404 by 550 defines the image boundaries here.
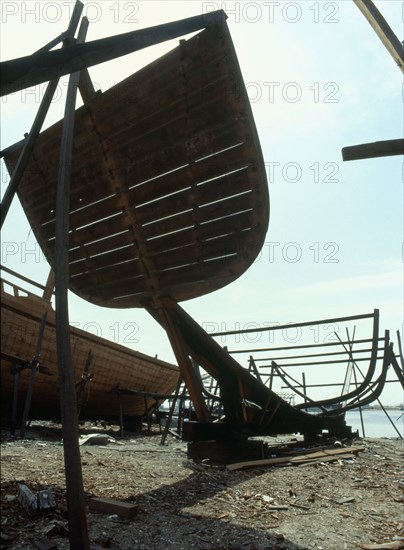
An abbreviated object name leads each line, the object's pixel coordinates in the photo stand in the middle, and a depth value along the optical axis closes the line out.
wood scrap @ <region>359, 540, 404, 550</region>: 2.64
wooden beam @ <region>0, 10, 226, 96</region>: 1.51
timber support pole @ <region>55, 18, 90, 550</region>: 2.16
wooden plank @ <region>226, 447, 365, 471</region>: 5.42
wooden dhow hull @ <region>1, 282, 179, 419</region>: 10.48
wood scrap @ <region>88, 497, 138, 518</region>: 3.06
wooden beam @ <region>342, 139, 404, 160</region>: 2.10
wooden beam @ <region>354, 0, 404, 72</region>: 4.04
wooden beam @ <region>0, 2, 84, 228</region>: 2.68
